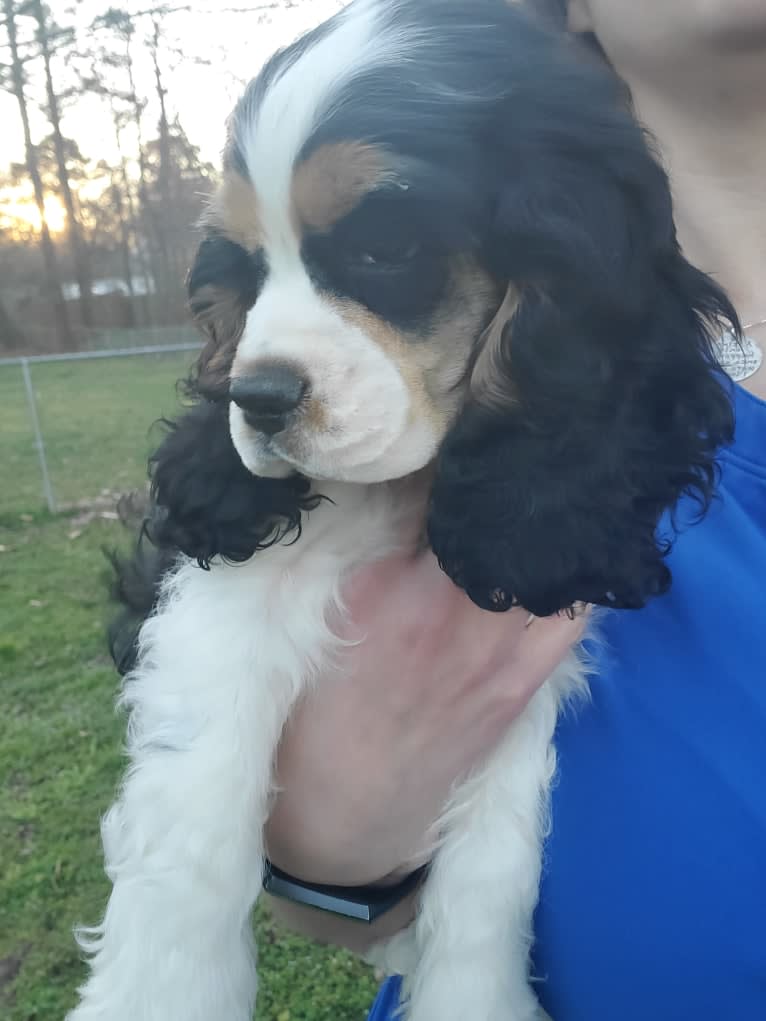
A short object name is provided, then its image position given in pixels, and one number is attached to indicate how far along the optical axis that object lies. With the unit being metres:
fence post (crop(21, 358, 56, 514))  9.32
